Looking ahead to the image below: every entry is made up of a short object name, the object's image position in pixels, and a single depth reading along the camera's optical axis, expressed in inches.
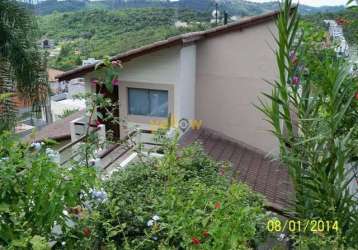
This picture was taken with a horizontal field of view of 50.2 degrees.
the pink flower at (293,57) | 107.6
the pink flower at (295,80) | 109.0
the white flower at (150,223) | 108.6
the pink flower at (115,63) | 148.2
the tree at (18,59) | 310.2
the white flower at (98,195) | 105.9
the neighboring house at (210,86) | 342.6
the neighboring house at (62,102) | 988.6
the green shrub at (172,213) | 91.5
